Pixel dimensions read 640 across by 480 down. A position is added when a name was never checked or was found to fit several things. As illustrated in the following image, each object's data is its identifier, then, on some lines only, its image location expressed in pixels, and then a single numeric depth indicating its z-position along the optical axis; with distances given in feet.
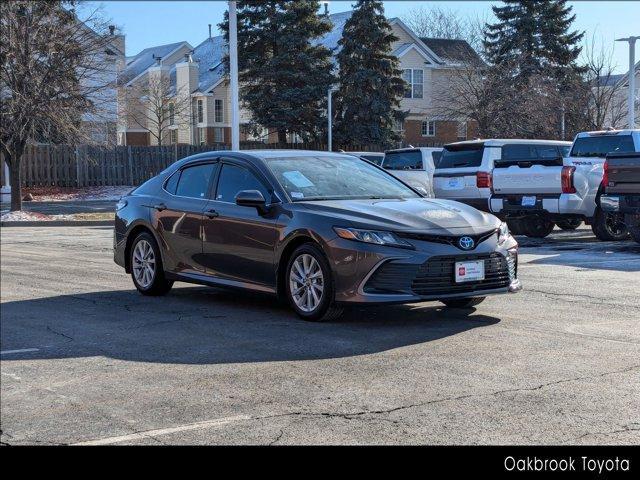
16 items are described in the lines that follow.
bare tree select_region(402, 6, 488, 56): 249.96
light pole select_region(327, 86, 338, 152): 142.67
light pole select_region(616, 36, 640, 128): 101.55
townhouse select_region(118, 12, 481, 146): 184.34
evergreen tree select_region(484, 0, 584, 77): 167.94
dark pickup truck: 48.44
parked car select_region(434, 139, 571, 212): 61.93
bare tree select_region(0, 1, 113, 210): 80.38
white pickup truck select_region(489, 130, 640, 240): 54.90
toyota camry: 26.43
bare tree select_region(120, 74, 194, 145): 182.19
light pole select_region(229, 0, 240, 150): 79.75
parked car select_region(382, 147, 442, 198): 72.69
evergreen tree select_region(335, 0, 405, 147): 152.50
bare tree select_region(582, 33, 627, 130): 135.85
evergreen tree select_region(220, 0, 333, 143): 147.02
